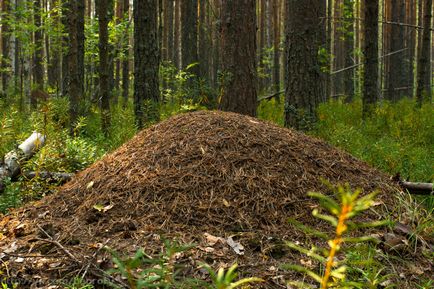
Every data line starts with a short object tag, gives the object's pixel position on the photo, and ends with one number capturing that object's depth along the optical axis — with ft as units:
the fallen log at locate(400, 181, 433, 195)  14.46
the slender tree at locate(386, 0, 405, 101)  61.46
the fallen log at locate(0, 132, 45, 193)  15.61
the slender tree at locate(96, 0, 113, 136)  28.55
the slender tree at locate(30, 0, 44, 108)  56.97
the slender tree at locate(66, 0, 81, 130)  26.61
